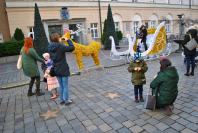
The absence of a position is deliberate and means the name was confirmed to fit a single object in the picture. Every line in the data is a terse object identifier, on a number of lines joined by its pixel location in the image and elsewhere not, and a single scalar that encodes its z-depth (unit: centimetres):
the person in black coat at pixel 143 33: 1280
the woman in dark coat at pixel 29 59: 677
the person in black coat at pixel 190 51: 800
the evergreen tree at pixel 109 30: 2052
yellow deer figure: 992
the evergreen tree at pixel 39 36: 1712
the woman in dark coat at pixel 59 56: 570
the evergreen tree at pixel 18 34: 1867
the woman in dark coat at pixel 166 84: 473
